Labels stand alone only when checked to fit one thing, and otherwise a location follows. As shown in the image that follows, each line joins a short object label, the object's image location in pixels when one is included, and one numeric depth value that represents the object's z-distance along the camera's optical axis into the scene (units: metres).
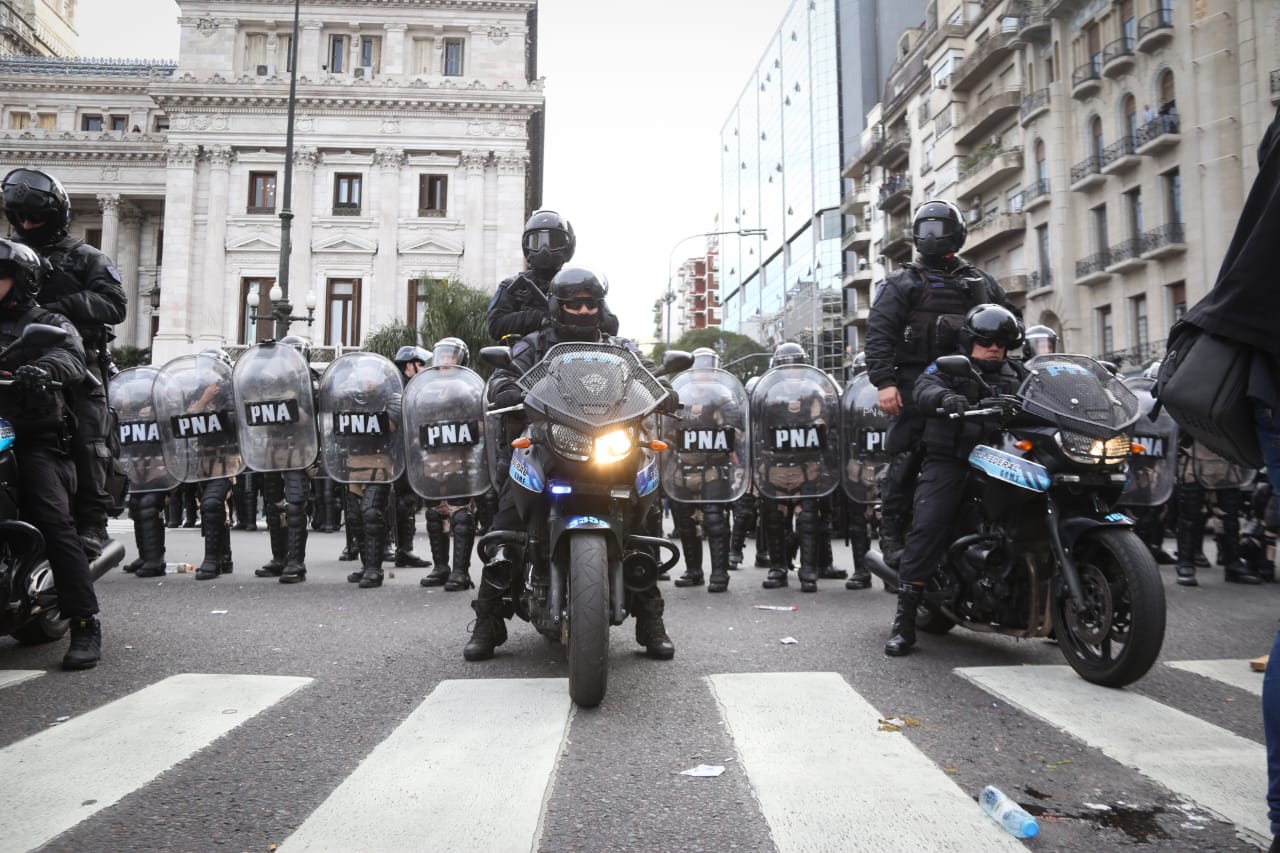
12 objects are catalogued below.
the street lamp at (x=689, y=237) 27.52
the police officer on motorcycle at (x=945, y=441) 4.19
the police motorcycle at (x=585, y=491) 3.31
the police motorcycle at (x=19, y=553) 3.75
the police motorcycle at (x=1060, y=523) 3.63
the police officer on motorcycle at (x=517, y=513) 4.02
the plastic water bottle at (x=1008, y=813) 2.17
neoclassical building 43.19
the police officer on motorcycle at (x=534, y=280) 5.20
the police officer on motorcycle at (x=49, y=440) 3.94
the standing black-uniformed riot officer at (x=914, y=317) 4.82
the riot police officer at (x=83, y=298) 4.36
